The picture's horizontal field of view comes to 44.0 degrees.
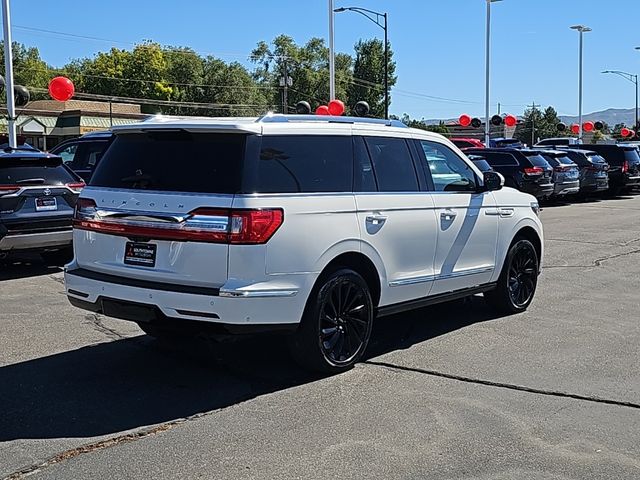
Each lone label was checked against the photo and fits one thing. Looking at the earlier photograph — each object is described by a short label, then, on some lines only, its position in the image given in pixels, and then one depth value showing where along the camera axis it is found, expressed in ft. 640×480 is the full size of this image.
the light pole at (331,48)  108.00
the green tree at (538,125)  304.09
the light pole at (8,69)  59.94
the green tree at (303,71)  319.06
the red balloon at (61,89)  68.18
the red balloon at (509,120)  144.70
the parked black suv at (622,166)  90.17
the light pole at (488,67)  136.77
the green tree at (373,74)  314.55
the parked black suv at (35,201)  32.89
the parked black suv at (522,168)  71.92
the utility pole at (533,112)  313.44
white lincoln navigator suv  17.47
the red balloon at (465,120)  142.92
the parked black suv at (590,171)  82.58
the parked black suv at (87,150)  49.19
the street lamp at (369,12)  116.06
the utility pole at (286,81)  179.01
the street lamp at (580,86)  186.09
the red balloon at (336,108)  89.90
